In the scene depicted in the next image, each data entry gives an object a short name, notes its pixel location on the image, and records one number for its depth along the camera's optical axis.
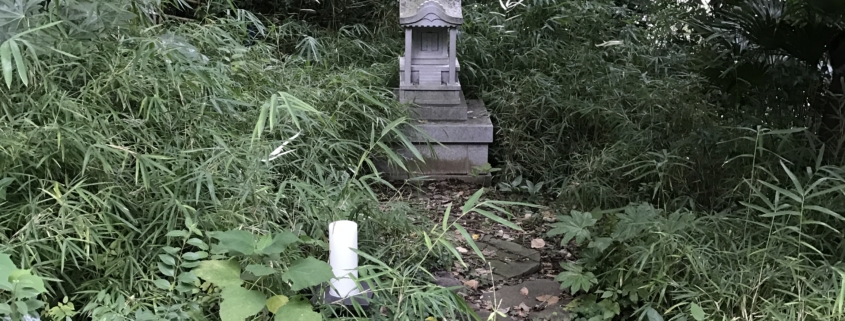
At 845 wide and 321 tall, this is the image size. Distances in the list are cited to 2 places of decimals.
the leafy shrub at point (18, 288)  1.68
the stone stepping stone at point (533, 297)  2.65
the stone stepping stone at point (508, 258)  3.09
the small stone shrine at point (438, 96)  4.36
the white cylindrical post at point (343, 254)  2.10
